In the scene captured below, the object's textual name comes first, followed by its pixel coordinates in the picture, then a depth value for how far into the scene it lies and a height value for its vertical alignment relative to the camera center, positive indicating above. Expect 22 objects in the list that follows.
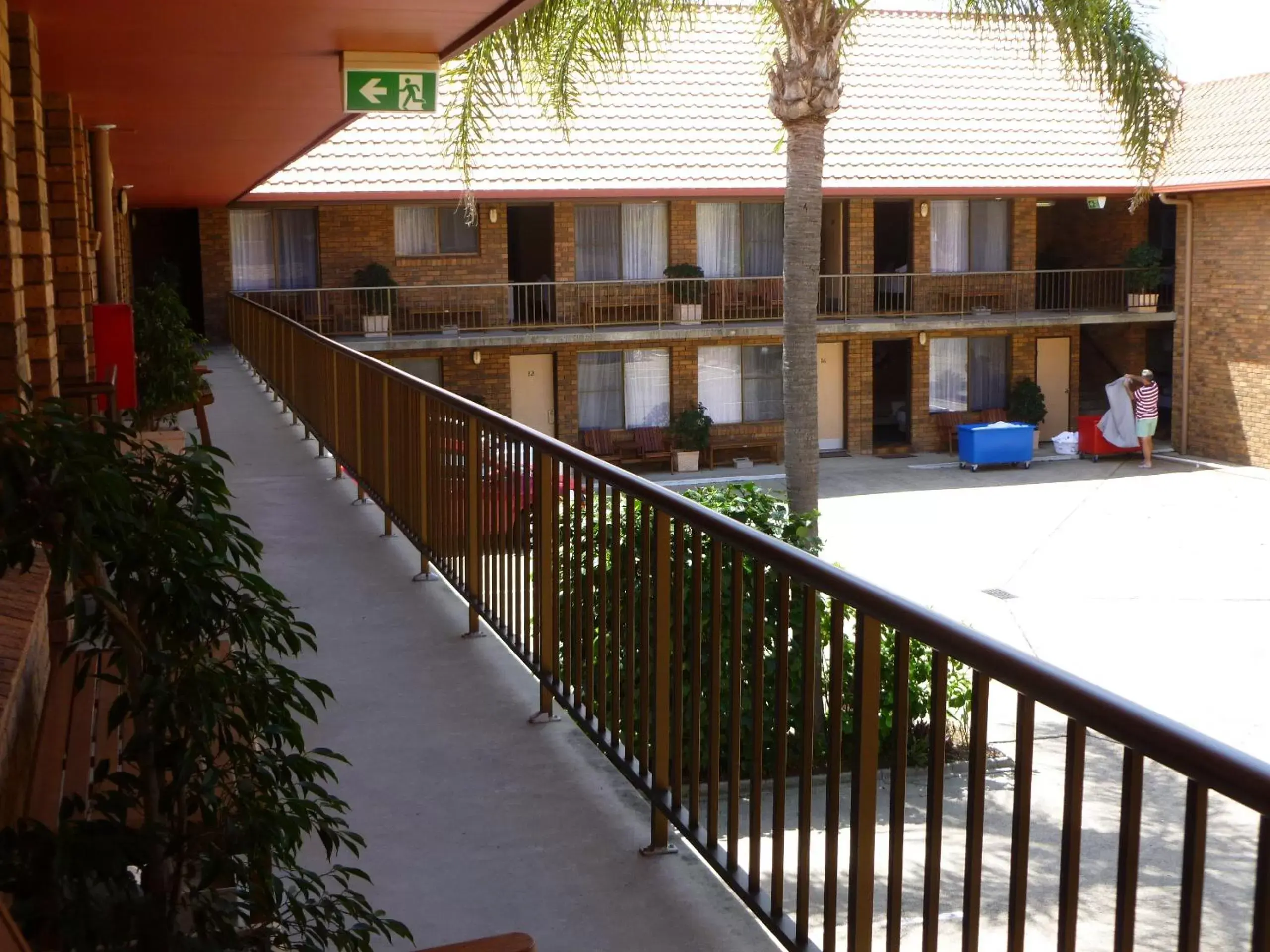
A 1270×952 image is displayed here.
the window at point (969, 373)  33.53 -1.93
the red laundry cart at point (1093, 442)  31.78 -3.34
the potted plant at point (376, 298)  28.77 -0.03
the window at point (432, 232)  30.38 +1.33
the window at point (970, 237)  33.62 +1.22
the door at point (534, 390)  30.78 -2.01
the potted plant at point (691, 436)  30.72 -3.00
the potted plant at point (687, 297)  31.08 -0.08
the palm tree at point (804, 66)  12.96 +2.17
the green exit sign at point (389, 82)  8.70 +1.29
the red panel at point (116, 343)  9.01 -0.26
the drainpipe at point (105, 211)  11.41 +0.69
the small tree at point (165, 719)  2.13 -0.69
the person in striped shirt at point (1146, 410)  30.44 -2.55
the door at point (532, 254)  31.19 +0.89
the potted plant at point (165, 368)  11.55 -0.55
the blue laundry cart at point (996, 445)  30.38 -3.22
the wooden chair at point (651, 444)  31.17 -3.20
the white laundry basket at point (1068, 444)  32.22 -3.42
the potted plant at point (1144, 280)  32.84 +0.17
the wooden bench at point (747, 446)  31.77 -3.37
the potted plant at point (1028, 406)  33.06 -2.63
